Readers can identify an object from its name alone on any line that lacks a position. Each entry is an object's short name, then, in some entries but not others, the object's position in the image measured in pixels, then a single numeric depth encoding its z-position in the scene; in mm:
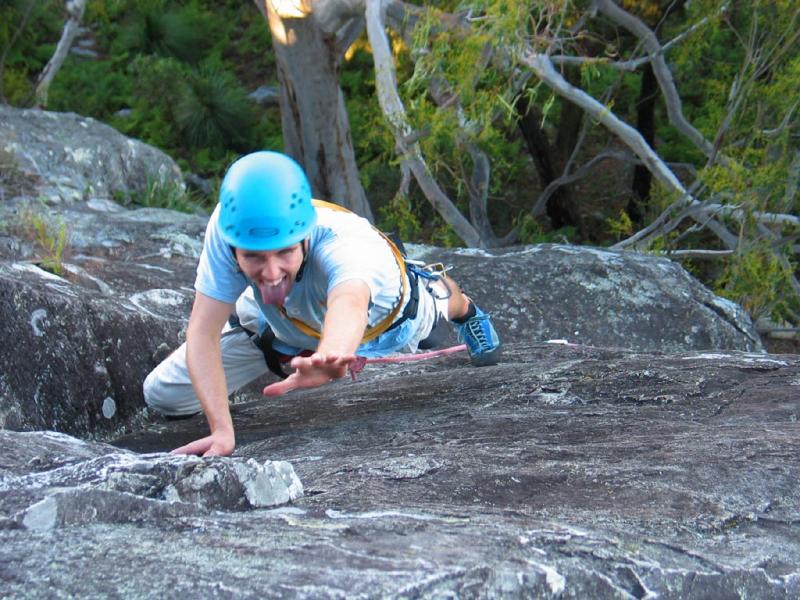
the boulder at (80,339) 4094
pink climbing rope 4632
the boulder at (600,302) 6629
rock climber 3123
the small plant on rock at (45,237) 5270
